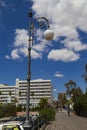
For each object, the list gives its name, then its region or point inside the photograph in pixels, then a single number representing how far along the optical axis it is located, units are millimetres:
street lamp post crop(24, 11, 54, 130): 4527
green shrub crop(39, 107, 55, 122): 14131
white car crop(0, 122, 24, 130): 4028
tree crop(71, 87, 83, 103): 34109
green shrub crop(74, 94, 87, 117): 19679
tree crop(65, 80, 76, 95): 35654
